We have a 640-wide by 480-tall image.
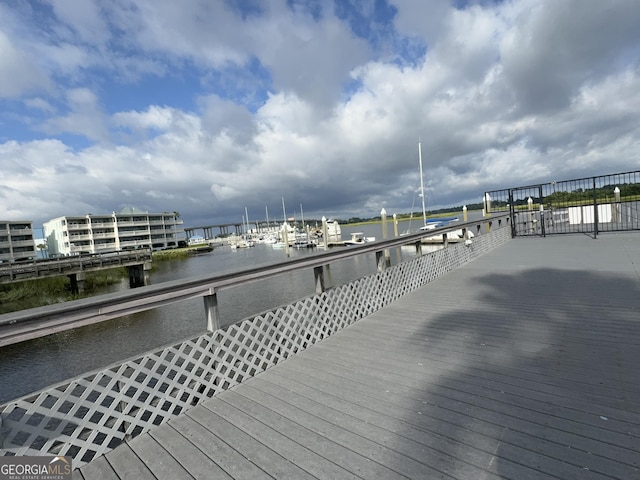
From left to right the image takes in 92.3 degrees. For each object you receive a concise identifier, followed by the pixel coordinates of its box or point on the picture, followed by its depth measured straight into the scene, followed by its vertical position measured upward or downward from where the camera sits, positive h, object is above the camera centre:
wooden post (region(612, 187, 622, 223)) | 10.93 -0.48
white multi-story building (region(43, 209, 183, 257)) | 51.72 +2.35
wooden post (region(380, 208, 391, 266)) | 15.76 -0.02
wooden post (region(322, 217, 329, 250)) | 26.19 -0.08
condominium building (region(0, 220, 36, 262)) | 41.47 +1.88
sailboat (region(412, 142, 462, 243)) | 22.58 -0.81
